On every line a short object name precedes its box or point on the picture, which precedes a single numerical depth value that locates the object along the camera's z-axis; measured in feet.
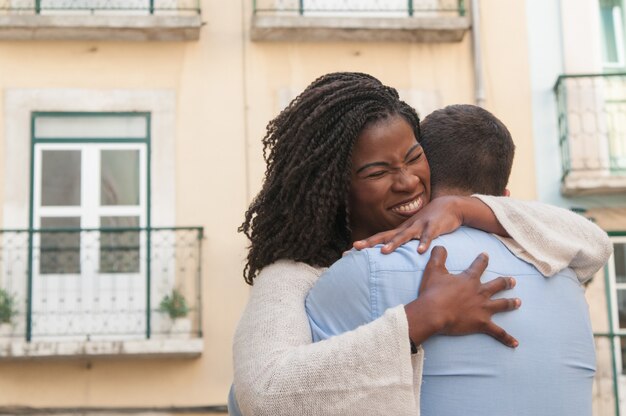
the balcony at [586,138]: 38.04
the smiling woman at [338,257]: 6.31
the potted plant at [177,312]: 36.63
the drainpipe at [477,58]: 38.55
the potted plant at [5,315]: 36.35
